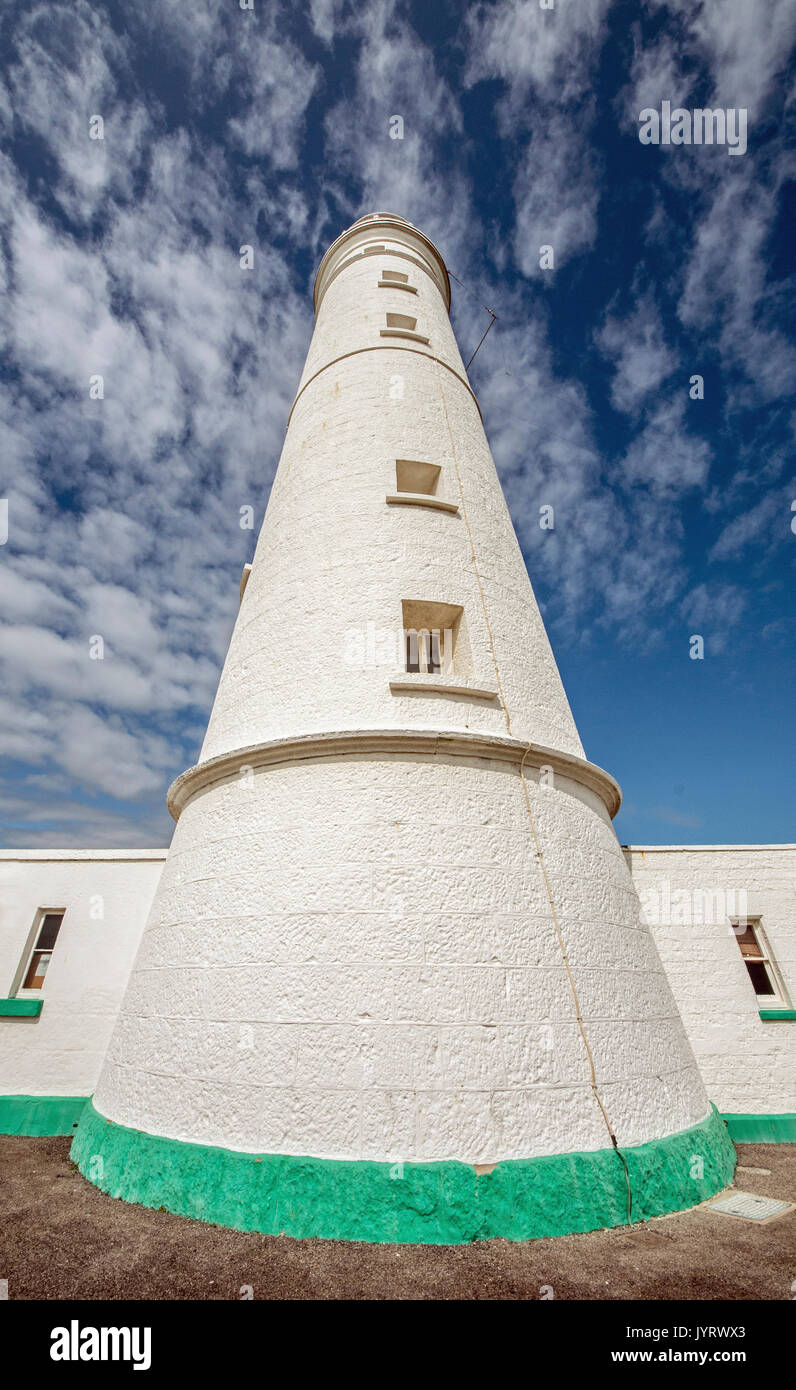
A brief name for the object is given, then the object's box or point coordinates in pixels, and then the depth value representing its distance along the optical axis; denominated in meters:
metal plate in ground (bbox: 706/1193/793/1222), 4.49
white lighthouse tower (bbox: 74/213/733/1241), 4.14
